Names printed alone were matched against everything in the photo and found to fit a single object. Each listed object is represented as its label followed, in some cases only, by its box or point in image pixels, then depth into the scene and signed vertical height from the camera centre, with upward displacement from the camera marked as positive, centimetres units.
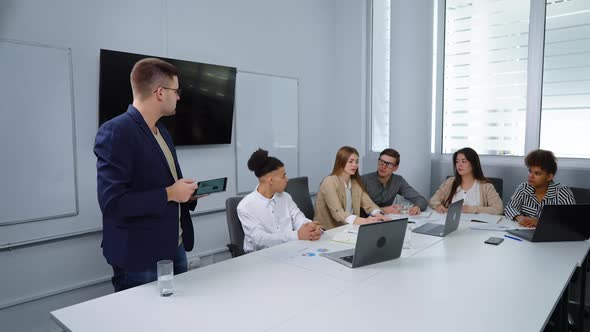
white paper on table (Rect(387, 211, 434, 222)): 313 -63
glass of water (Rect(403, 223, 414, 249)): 231 -59
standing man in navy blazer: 165 -20
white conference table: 140 -64
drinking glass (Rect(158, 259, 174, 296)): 165 -57
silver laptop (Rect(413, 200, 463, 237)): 259 -59
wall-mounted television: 289 +34
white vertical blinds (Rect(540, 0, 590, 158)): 381 +56
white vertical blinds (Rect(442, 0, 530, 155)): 418 +67
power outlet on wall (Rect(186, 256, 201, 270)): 359 -111
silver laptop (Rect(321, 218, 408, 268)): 189 -52
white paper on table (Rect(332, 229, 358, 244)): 245 -62
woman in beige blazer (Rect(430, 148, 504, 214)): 344 -44
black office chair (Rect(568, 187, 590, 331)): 243 -104
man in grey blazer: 363 -44
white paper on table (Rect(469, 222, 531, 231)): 277 -62
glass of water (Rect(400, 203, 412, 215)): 302 -55
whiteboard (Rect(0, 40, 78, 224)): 248 +3
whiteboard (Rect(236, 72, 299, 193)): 400 +18
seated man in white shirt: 244 -48
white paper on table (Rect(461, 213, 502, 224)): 304 -62
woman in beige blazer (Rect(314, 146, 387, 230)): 316 -47
